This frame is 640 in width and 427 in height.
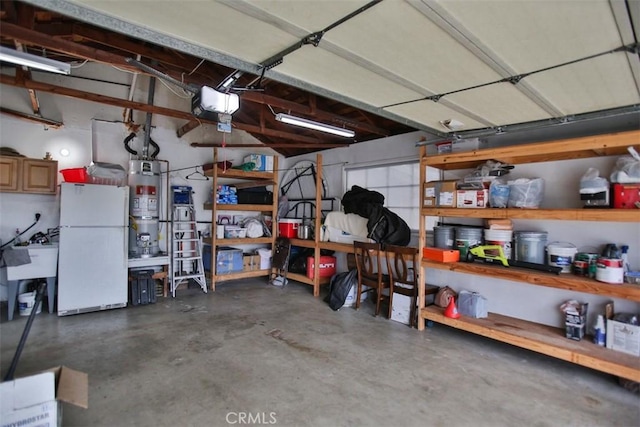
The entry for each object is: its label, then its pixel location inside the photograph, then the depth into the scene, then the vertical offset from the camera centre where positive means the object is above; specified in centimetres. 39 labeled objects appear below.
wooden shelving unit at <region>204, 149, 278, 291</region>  570 +15
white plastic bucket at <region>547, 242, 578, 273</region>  304 -38
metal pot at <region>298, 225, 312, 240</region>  595 -33
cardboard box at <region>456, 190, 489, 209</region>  340 +20
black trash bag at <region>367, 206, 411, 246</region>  447 -18
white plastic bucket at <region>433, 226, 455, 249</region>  389 -26
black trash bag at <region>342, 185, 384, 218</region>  466 +23
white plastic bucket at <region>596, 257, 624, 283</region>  263 -45
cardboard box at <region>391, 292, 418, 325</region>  411 -125
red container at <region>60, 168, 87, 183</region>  451 +56
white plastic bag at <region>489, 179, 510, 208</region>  330 +25
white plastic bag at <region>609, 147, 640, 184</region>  260 +42
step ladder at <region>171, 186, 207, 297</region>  557 -49
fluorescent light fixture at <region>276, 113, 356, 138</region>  368 +117
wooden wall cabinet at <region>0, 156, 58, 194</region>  427 +52
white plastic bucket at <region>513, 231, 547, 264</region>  326 -30
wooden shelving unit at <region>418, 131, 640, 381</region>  254 -56
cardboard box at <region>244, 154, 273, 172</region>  629 +109
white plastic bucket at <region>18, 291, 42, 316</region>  422 -124
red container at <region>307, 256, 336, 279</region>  563 -95
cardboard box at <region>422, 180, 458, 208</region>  361 +27
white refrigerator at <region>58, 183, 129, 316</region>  422 -50
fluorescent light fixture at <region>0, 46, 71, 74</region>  240 +122
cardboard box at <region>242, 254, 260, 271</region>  614 -95
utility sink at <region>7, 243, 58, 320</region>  402 -76
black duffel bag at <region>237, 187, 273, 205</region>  627 +36
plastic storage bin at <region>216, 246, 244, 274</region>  583 -89
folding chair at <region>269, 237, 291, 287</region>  595 -91
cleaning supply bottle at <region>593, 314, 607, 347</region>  286 -107
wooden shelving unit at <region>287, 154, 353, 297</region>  520 -52
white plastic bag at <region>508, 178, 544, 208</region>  321 +26
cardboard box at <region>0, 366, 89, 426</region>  174 -109
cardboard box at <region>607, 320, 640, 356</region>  268 -105
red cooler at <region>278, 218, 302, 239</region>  619 -25
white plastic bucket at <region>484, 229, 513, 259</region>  340 -26
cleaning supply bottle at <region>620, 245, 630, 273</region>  277 -37
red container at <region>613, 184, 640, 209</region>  256 +19
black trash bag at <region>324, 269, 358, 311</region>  463 -110
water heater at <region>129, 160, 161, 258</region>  514 +7
